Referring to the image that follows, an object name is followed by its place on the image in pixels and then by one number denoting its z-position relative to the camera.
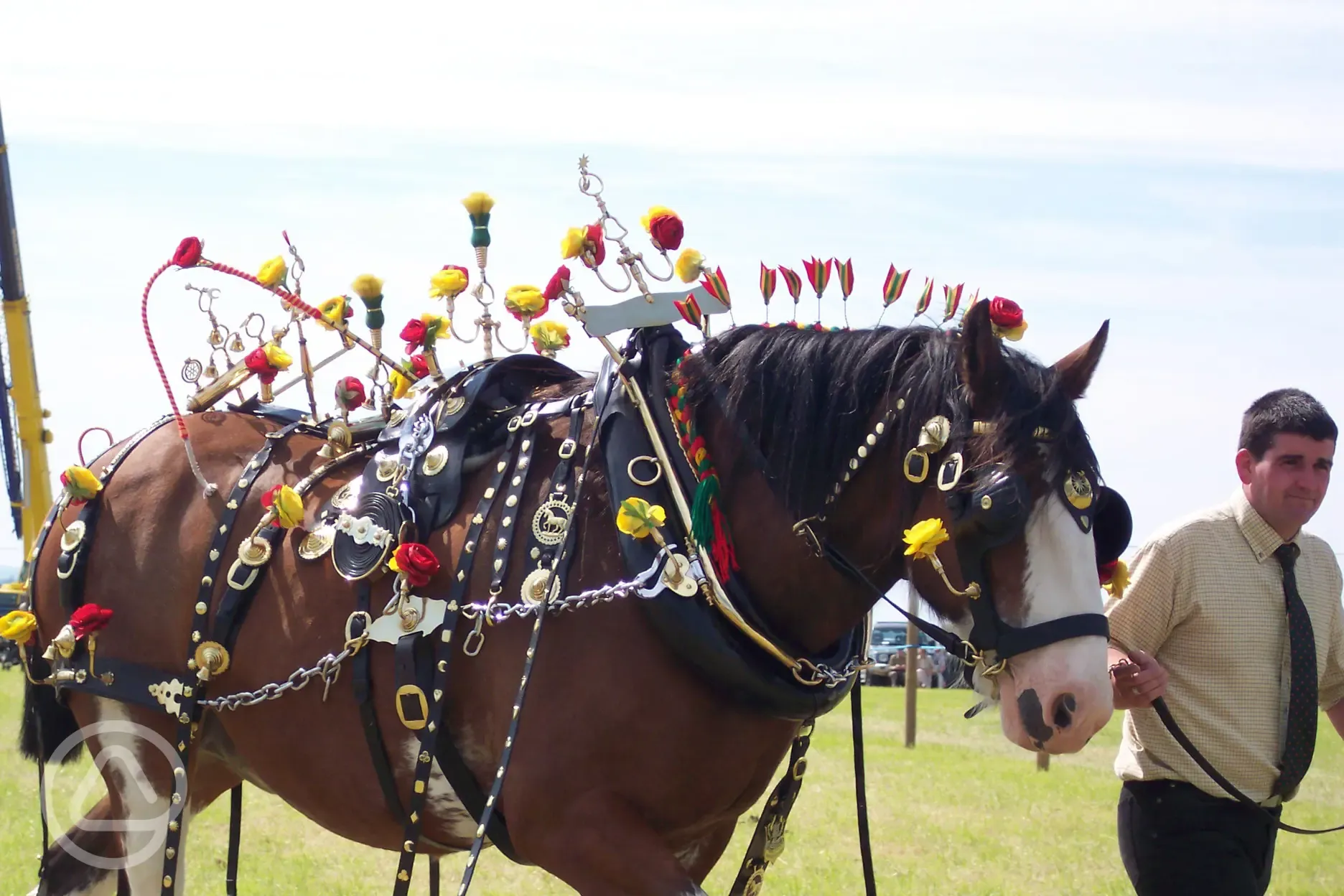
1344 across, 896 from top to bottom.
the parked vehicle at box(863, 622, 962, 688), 22.19
